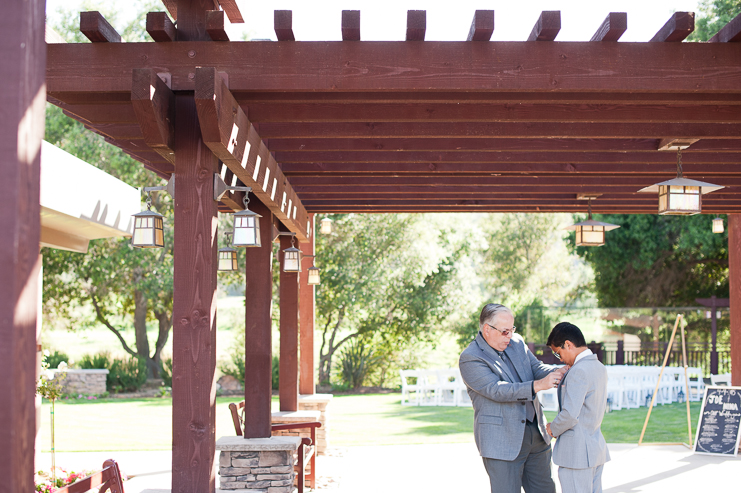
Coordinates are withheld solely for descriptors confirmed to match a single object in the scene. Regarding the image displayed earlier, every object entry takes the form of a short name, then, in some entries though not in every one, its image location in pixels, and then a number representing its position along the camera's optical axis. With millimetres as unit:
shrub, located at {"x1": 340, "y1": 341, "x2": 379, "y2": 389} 17125
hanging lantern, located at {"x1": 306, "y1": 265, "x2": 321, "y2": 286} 9039
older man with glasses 3465
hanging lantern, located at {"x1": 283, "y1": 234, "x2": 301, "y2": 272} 7145
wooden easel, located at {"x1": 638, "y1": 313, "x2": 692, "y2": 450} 8344
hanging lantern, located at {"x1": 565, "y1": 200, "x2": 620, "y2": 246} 7188
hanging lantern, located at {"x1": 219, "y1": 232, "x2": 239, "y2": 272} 7254
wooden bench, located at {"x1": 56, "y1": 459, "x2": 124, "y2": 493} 3385
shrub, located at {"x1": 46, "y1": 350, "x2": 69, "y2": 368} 16972
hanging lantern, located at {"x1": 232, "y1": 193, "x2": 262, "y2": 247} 3945
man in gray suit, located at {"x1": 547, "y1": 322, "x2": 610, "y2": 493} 3449
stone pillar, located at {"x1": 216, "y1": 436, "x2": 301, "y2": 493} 5559
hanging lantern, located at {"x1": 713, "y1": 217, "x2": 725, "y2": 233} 10367
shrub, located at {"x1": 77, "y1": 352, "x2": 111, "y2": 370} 16953
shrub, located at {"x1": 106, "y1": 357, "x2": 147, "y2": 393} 16656
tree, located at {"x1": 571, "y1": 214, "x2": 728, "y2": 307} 17438
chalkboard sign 7980
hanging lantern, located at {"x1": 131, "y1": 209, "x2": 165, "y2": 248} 3926
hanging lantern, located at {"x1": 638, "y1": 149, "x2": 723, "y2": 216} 4781
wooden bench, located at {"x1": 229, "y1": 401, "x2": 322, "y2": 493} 5691
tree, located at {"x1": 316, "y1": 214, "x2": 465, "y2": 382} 16094
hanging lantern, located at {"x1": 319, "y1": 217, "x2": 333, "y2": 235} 10078
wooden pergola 1499
